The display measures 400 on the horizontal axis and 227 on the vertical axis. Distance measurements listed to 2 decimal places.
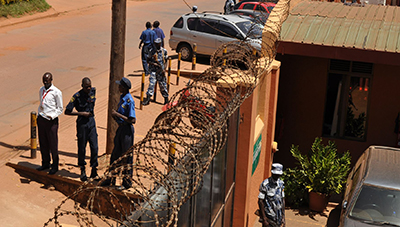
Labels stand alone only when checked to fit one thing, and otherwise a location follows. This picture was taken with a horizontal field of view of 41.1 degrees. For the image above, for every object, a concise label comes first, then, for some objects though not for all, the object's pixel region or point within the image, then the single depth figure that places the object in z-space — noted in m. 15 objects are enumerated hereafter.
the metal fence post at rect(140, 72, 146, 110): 13.95
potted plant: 10.97
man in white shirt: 9.14
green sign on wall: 8.58
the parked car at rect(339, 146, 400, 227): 8.66
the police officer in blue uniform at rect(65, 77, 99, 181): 8.98
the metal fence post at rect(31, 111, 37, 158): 9.86
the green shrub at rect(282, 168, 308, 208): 11.20
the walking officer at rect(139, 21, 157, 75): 16.12
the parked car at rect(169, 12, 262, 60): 19.30
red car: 23.65
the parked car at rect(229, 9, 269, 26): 21.84
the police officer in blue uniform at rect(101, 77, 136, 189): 8.69
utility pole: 10.20
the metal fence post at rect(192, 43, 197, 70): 18.05
